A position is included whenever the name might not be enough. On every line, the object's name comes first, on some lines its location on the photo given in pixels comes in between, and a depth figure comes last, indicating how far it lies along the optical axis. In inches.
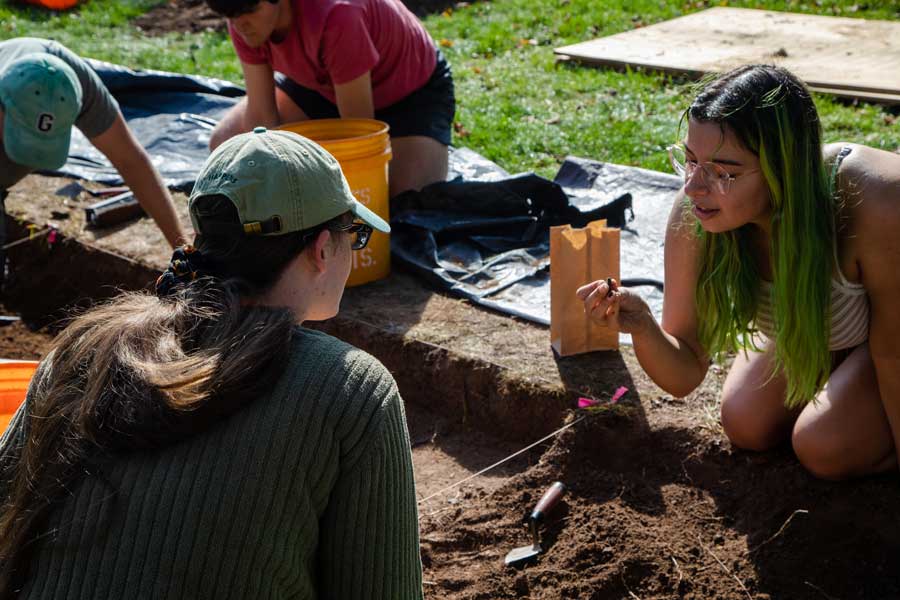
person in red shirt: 171.5
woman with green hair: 89.7
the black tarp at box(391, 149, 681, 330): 168.2
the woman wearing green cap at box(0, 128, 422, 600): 56.6
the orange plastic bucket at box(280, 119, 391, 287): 159.8
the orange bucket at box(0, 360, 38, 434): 94.5
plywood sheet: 238.5
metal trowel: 114.1
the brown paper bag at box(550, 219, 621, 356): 135.2
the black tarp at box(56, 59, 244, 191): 221.9
